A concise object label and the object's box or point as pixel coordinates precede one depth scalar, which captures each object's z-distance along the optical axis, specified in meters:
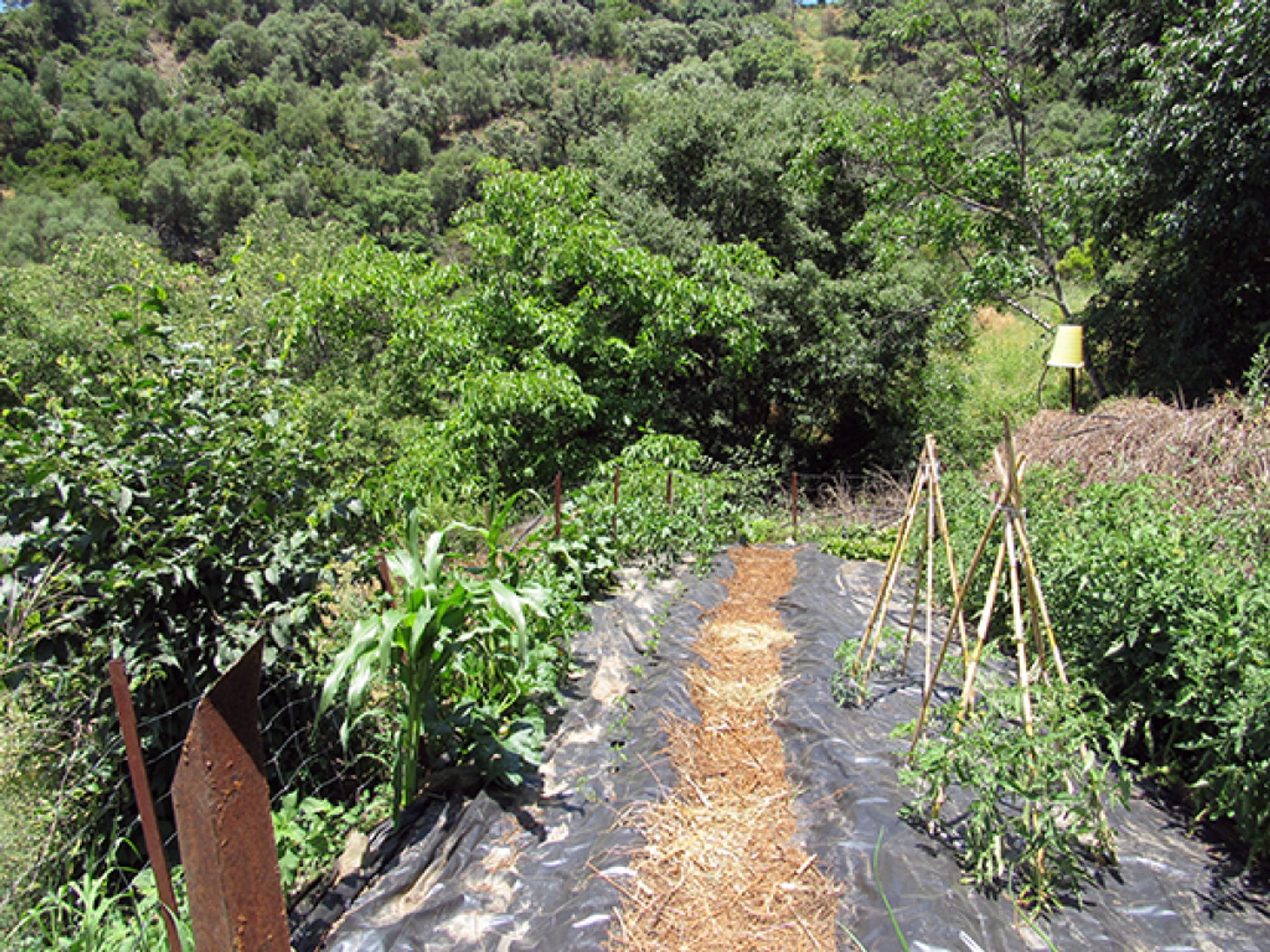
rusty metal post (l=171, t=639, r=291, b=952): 1.17
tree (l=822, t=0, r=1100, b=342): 8.27
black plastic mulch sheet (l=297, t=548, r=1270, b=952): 1.96
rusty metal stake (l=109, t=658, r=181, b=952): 1.46
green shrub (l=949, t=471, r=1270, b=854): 2.33
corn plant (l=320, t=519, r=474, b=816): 2.14
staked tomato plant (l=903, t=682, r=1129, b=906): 2.03
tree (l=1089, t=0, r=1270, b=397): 5.79
